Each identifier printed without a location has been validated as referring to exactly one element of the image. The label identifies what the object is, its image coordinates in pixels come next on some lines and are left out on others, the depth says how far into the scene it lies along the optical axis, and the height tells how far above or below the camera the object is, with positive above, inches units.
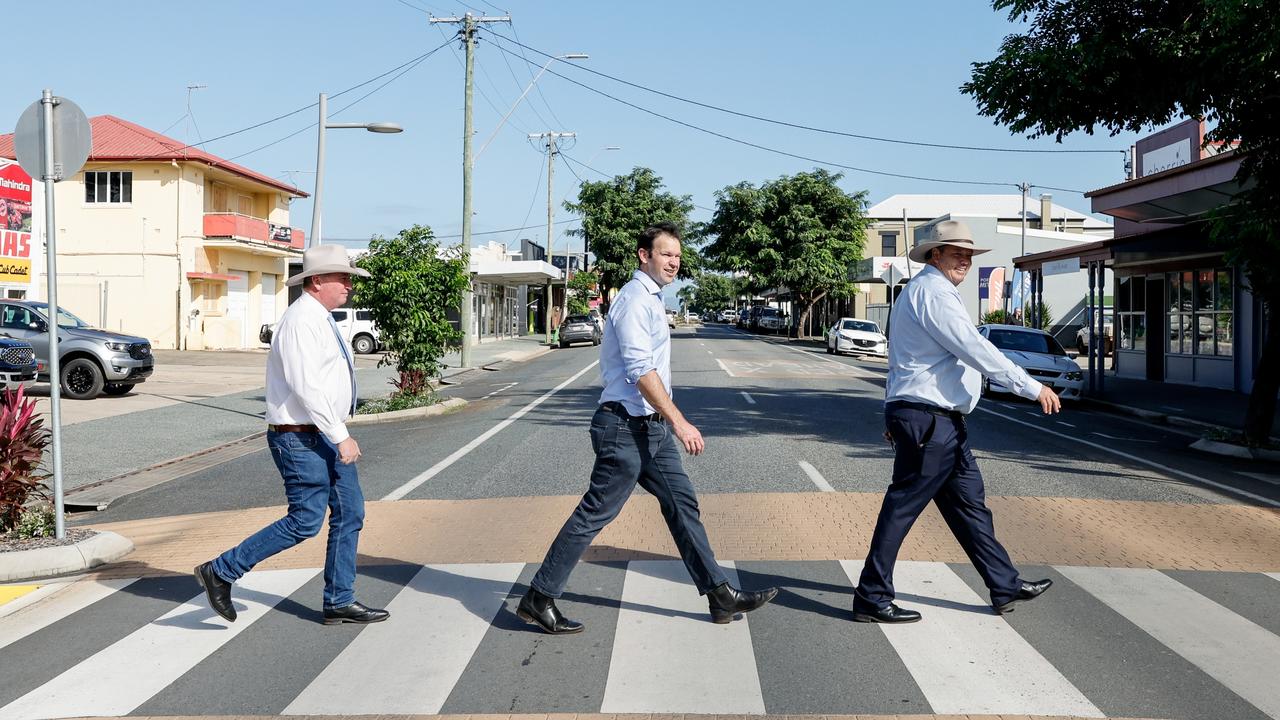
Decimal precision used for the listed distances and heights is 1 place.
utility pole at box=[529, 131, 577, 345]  2159.2 +354.4
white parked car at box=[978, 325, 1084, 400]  805.2 -13.5
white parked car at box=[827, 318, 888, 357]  1567.4 -1.8
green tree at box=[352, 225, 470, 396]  729.6 +24.1
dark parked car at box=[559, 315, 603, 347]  1913.1 +8.7
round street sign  294.5 +51.6
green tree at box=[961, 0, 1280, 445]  484.1 +111.6
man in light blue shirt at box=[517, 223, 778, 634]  203.5 -21.2
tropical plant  291.3 -33.0
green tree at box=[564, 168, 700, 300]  2581.2 +278.8
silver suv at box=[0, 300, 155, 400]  764.6 -12.6
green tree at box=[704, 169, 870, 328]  2266.2 +216.4
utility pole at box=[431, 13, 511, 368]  1206.9 +235.5
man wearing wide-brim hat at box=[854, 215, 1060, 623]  211.2 -16.8
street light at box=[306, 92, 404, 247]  815.7 +151.0
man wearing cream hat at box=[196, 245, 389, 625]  206.4 -20.0
